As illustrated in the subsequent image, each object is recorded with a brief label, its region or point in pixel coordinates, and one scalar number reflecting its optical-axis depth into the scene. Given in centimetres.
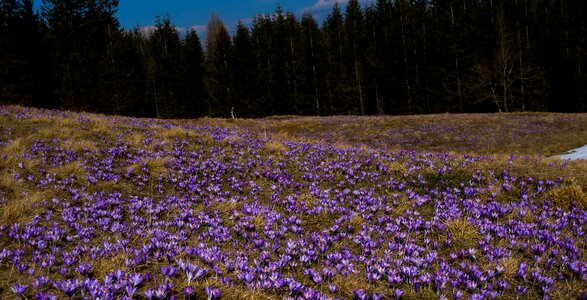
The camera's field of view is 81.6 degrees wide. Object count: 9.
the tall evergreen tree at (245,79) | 6594
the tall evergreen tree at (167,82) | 6762
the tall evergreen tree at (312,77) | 7062
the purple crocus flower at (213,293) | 301
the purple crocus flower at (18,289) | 289
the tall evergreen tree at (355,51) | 6594
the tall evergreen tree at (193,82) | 6938
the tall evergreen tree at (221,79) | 6556
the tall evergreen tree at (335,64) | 6719
